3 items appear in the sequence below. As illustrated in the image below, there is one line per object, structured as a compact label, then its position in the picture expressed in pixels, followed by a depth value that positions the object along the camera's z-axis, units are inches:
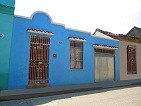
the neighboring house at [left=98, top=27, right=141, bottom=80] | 647.1
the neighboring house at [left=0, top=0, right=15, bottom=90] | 378.0
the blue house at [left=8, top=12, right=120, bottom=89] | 405.1
